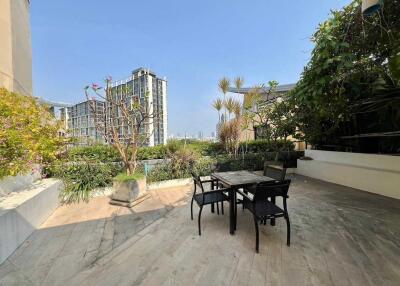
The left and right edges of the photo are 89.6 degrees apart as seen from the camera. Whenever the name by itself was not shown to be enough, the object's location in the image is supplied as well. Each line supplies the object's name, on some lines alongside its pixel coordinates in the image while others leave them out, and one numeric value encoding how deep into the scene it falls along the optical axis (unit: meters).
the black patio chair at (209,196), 2.90
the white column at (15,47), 4.15
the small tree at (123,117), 4.52
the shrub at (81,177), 4.36
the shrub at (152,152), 5.70
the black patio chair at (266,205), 2.35
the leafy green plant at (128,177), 4.26
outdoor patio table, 2.80
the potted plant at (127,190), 4.18
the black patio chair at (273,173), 3.13
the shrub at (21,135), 2.48
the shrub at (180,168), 5.52
